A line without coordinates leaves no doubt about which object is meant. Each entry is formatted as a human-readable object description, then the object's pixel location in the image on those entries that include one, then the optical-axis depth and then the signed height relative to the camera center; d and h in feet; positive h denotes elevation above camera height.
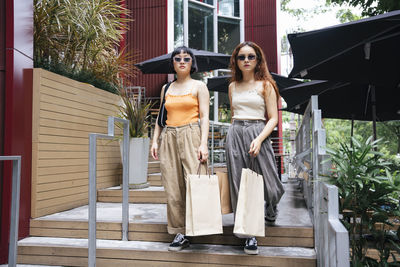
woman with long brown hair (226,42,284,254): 8.66 +0.64
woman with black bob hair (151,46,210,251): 8.87 +0.40
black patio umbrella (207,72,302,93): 20.83 +4.05
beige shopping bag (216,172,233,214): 8.88 -1.07
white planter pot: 15.42 -0.52
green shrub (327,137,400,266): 6.98 -0.80
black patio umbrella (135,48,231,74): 18.35 +4.71
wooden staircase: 8.72 -2.53
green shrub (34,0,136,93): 13.78 +4.85
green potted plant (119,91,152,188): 15.58 +0.42
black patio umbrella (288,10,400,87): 9.13 +3.02
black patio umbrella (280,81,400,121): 17.79 +2.78
